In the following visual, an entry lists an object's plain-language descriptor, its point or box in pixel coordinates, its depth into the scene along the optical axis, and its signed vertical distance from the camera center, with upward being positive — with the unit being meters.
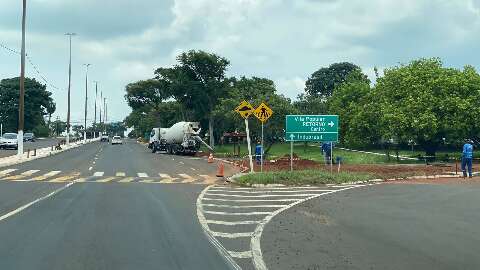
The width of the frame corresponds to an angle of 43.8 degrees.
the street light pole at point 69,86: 77.29 +6.78
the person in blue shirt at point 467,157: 26.88 -0.74
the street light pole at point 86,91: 105.02 +8.16
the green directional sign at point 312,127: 28.62 +0.60
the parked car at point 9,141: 63.03 -0.41
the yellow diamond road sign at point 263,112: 27.32 +1.24
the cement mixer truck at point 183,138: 56.53 +0.04
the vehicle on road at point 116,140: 98.84 -0.33
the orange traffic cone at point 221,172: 29.47 -1.65
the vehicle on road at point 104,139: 127.94 -0.23
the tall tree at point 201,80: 67.56 +6.71
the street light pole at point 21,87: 44.02 +3.74
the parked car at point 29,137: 97.49 +0.06
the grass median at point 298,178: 24.86 -1.66
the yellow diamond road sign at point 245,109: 27.42 +1.38
